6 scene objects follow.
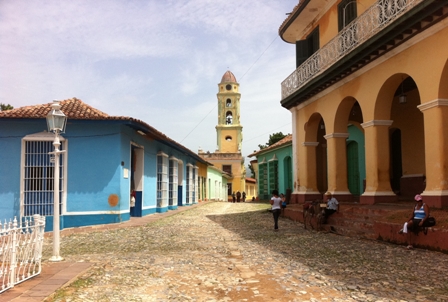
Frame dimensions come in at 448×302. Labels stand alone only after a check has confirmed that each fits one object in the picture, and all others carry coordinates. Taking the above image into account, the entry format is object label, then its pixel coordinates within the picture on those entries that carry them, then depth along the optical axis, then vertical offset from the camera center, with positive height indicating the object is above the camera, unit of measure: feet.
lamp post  24.44 +2.36
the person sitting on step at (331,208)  36.94 -2.38
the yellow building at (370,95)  28.55 +7.65
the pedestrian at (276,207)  38.96 -2.41
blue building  41.45 +1.58
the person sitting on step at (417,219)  24.89 -2.30
